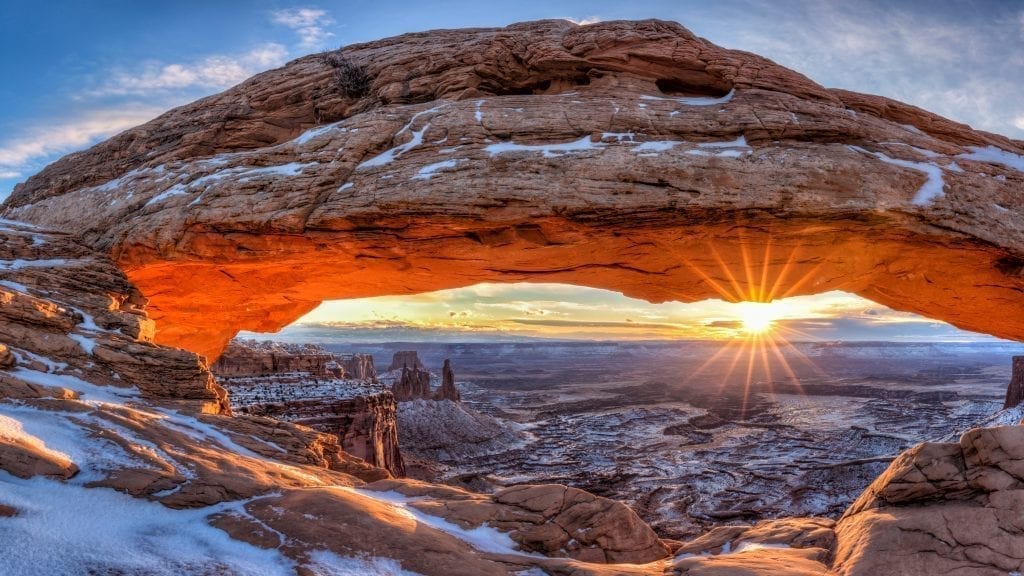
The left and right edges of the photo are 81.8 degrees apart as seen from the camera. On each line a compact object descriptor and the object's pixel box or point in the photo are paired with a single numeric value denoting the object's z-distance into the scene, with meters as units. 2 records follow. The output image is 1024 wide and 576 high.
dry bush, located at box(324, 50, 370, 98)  18.14
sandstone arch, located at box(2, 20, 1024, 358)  13.36
